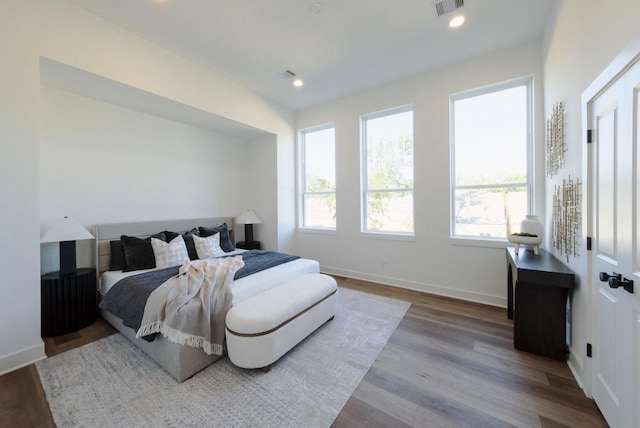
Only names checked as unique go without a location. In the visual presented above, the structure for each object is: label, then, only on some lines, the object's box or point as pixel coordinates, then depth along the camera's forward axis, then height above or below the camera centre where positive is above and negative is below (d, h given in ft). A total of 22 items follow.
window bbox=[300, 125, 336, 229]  15.72 +2.28
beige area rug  5.18 -4.29
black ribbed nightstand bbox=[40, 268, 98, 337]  8.13 -3.02
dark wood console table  6.70 -2.80
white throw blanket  6.27 -2.62
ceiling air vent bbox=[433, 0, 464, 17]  7.82 +6.66
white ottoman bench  6.34 -3.07
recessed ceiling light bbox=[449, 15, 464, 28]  8.54 +6.73
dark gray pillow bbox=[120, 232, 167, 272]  10.00 -1.66
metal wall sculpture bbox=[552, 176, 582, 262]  6.33 -0.18
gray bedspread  7.09 -2.45
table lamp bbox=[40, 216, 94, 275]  8.36 -0.79
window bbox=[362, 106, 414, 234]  13.07 +2.21
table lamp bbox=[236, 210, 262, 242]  15.51 -0.53
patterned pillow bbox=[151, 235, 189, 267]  10.28 -1.69
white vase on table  8.57 -0.63
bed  6.36 -2.43
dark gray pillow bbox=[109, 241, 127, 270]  10.09 -1.82
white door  4.07 -0.67
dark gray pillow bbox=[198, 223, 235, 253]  13.14 -1.16
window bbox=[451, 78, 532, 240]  10.35 +2.28
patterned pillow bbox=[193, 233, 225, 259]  11.62 -1.66
